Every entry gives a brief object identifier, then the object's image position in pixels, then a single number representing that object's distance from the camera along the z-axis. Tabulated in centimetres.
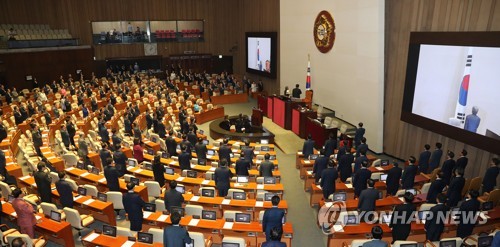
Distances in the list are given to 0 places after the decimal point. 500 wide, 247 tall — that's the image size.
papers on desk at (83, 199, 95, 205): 932
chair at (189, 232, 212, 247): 723
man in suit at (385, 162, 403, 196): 1058
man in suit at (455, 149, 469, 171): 1115
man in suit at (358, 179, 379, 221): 875
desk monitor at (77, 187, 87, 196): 980
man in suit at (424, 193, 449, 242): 805
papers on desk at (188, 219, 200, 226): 824
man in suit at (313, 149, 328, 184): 1142
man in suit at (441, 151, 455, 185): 1113
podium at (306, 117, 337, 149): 1541
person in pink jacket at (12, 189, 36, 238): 805
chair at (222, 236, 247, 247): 700
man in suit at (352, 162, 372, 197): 1025
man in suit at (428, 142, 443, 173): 1195
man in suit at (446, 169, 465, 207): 969
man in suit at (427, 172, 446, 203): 951
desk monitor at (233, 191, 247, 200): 957
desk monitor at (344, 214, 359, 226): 820
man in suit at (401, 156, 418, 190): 1063
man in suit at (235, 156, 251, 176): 1148
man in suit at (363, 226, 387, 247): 646
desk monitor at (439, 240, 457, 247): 699
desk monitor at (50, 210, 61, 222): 841
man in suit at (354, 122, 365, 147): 1441
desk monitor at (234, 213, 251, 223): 831
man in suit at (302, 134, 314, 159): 1341
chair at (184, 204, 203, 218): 852
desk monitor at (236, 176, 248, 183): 1088
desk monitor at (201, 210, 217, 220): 845
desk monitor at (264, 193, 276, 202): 955
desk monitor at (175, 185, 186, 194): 965
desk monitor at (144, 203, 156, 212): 891
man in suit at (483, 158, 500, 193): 1010
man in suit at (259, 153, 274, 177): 1128
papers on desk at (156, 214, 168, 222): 841
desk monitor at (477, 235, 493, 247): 715
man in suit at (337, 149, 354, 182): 1166
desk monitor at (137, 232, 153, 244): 734
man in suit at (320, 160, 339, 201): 1027
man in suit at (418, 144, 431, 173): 1207
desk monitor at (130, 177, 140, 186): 1032
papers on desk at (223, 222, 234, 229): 809
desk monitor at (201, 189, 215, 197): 985
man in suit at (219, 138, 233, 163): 1258
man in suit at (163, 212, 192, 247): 670
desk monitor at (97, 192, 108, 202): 942
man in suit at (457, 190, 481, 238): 834
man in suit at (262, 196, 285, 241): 759
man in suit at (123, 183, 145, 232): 838
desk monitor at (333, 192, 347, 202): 927
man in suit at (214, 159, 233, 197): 1027
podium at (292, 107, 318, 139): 1742
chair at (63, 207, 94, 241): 848
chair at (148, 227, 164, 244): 743
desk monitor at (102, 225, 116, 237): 763
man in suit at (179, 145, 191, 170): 1181
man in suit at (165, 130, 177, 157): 1387
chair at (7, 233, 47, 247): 731
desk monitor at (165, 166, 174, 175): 1167
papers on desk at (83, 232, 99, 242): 755
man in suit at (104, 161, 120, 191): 1005
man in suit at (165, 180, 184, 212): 872
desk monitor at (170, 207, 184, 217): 807
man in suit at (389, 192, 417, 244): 801
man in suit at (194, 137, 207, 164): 1312
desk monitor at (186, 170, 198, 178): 1140
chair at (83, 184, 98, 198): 974
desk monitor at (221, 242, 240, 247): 699
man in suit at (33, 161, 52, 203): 956
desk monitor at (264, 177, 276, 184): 1076
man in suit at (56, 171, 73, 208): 912
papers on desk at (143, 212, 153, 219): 869
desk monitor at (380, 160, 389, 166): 1251
